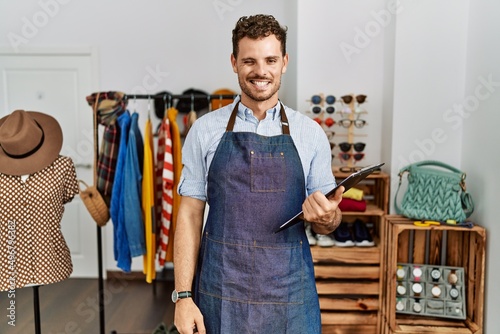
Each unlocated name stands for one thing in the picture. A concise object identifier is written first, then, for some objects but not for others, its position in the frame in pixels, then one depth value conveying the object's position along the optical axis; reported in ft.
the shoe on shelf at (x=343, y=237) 8.39
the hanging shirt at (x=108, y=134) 8.45
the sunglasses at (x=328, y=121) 9.03
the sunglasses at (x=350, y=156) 8.84
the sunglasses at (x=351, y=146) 8.73
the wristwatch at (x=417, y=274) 7.94
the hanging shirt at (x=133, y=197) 8.25
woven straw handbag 8.10
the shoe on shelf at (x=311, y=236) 8.42
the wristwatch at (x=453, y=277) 7.77
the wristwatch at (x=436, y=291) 7.84
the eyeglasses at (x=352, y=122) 8.87
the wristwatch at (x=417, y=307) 7.86
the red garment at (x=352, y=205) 8.29
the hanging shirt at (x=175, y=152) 8.64
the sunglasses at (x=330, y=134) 8.86
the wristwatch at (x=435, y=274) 7.91
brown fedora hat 6.74
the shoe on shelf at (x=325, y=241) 8.34
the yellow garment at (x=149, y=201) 8.39
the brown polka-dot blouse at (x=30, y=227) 6.73
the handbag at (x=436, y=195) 7.55
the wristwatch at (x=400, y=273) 7.98
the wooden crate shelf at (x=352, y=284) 8.28
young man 4.58
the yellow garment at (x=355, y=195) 8.32
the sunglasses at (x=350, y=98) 8.75
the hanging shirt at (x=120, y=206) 8.32
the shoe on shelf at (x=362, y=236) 8.37
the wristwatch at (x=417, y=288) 7.89
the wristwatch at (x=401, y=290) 7.92
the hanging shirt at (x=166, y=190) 8.38
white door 12.98
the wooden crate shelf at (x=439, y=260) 7.42
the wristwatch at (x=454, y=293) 7.72
